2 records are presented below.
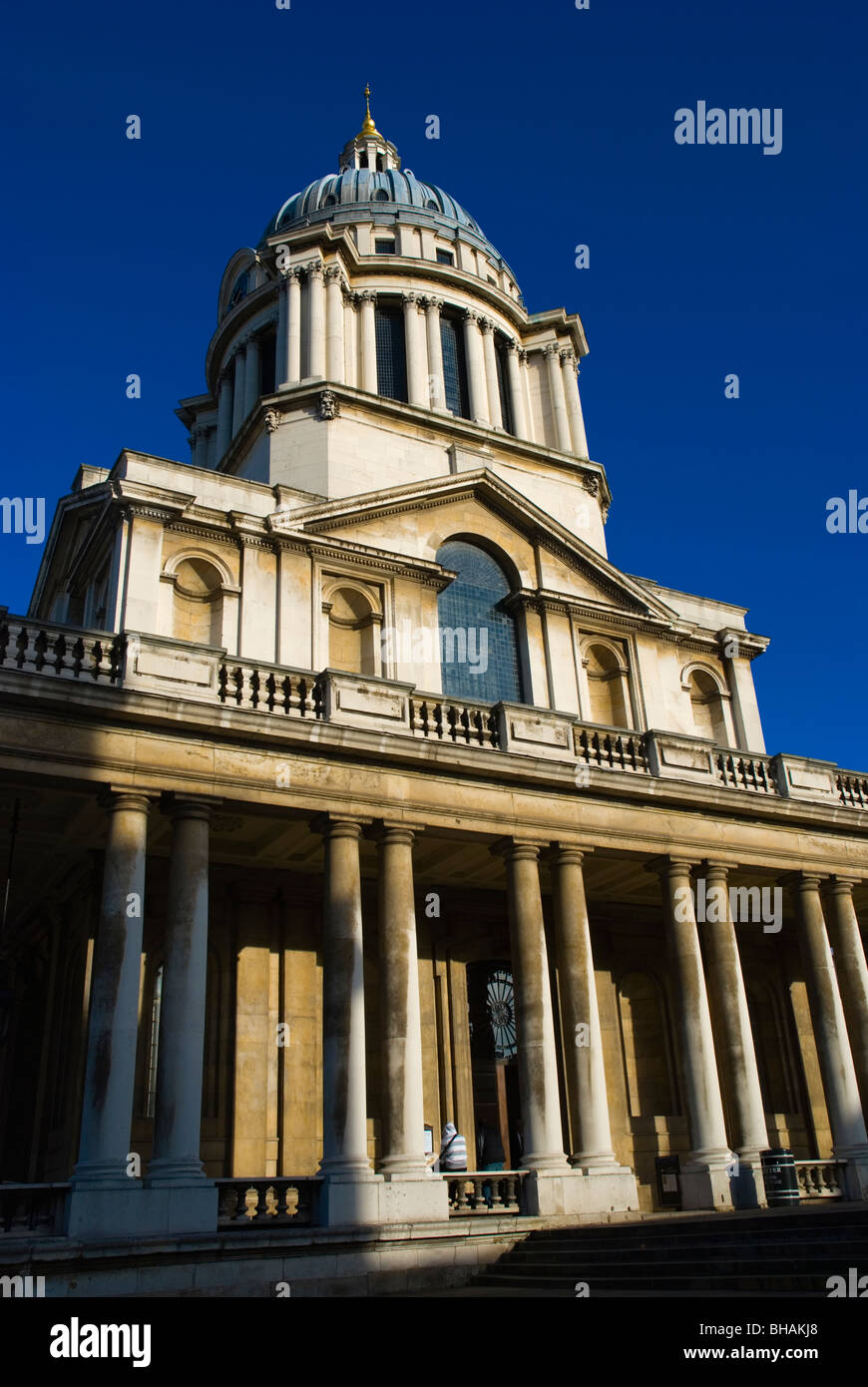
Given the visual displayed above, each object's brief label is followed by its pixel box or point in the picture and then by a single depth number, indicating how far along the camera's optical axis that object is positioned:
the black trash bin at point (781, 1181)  20.46
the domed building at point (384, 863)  17.16
